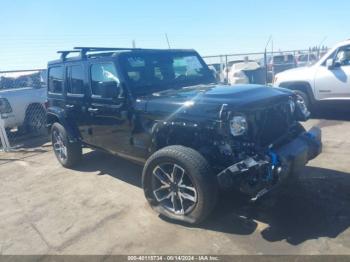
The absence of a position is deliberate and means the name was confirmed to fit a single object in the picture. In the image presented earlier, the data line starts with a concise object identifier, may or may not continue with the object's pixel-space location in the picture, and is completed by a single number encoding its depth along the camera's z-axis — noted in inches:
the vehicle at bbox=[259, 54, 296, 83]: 661.5
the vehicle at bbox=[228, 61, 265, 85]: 570.7
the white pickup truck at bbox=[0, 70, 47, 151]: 354.0
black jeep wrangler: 137.0
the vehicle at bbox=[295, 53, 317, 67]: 786.2
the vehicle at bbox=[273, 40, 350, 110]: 307.6
